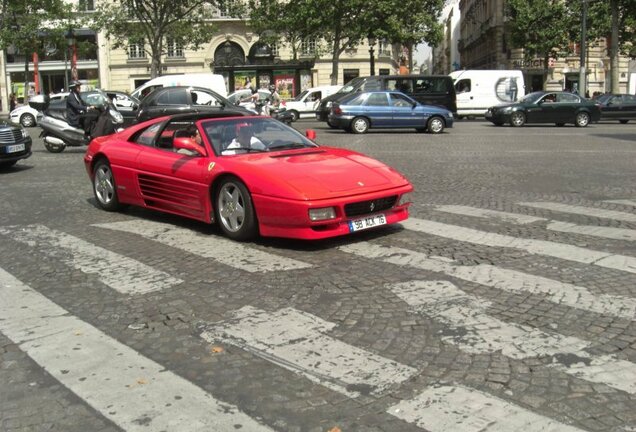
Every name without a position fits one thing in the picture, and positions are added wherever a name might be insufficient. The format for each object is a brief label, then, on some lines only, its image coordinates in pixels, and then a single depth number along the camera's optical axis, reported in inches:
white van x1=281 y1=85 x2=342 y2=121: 1364.4
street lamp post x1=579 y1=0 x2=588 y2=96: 1426.6
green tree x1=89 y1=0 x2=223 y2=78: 1530.5
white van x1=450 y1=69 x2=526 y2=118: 1336.1
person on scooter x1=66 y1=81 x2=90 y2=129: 677.9
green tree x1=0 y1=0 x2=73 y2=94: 1539.1
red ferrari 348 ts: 251.3
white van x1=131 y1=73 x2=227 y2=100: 1076.4
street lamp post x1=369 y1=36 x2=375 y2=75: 1649.9
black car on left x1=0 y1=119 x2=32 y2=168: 522.9
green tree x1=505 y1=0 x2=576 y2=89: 1953.7
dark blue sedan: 908.4
